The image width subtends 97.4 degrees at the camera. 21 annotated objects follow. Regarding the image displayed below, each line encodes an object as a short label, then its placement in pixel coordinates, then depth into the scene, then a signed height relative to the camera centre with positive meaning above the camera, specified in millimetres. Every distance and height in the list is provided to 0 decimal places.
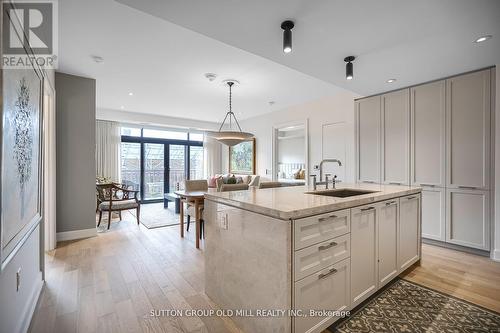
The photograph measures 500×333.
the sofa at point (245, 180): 6066 -418
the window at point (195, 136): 7664 +1021
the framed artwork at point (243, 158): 6951 +237
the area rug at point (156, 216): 4453 -1172
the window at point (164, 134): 6816 +1008
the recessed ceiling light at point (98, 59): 2883 +1421
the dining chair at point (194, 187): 3646 -416
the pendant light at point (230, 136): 3760 +508
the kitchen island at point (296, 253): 1295 -625
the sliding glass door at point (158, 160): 6555 +158
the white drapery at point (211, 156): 7664 +322
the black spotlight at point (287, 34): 1868 +1117
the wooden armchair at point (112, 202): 3965 -697
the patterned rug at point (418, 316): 1587 -1175
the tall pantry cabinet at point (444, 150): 2832 +228
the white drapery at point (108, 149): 5832 +431
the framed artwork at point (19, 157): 1178 +52
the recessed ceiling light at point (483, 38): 2125 +1252
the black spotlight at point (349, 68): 2539 +1129
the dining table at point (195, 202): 3182 -581
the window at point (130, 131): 6444 +1017
